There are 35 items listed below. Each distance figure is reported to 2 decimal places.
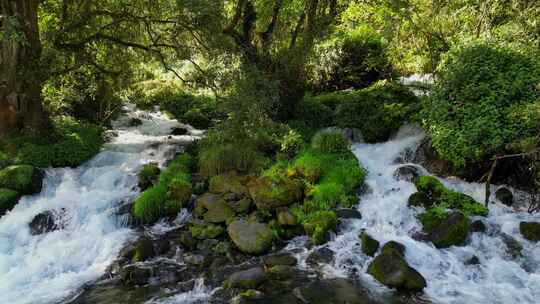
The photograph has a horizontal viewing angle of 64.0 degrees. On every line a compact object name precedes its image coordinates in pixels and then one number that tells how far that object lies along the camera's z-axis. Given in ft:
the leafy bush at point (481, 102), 28.50
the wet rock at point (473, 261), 23.89
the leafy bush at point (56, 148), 39.28
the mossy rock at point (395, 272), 21.94
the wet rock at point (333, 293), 21.21
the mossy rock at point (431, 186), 29.68
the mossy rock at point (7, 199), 33.40
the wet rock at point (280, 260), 25.11
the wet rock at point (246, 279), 22.49
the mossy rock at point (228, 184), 32.83
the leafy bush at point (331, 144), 36.78
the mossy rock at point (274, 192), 30.60
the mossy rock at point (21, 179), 35.17
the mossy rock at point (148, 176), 36.86
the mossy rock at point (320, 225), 27.12
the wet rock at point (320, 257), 25.29
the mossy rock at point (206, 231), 28.81
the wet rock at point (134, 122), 61.26
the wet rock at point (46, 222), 31.68
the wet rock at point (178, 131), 56.75
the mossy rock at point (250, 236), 26.81
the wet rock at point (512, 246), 24.21
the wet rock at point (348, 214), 29.35
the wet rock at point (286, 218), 28.96
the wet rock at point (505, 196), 29.17
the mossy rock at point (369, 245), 25.40
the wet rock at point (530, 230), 24.90
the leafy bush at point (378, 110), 41.09
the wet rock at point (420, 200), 29.14
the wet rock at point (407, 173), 32.81
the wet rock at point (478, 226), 26.03
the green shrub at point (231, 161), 36.14
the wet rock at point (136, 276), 24.07
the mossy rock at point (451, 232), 25.38
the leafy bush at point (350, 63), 58.34
